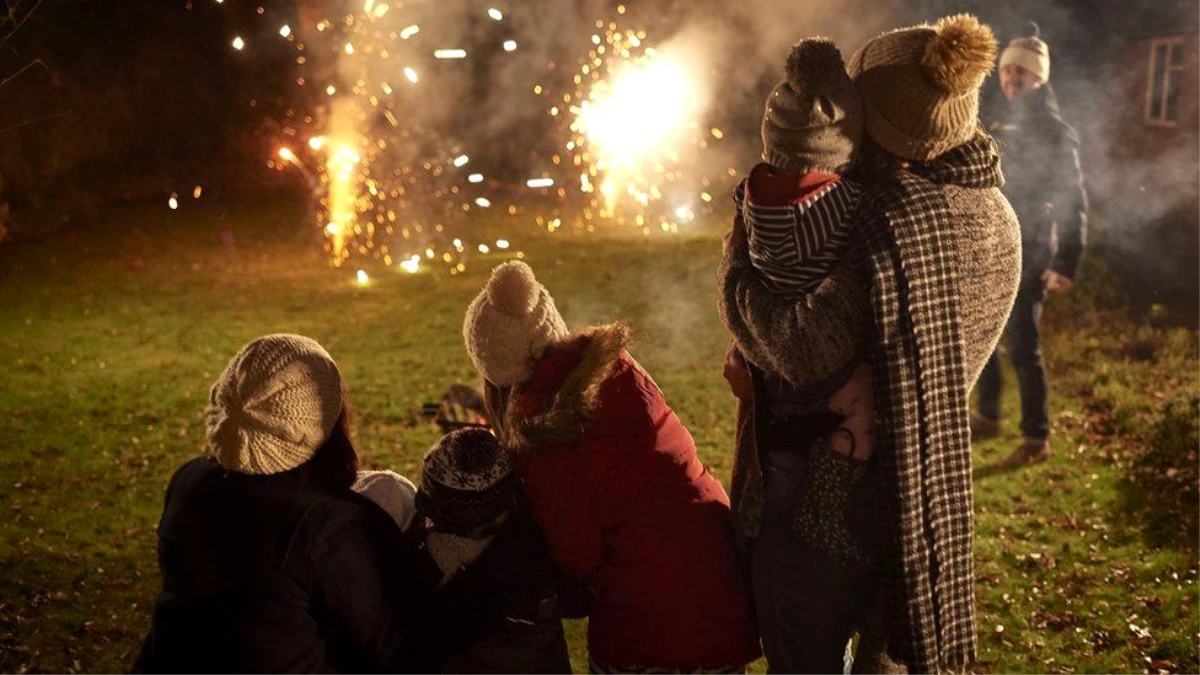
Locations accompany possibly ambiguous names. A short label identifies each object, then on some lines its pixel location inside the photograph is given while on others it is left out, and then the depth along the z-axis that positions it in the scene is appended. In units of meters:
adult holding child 2.80
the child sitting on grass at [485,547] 3.29
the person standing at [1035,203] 8.20
